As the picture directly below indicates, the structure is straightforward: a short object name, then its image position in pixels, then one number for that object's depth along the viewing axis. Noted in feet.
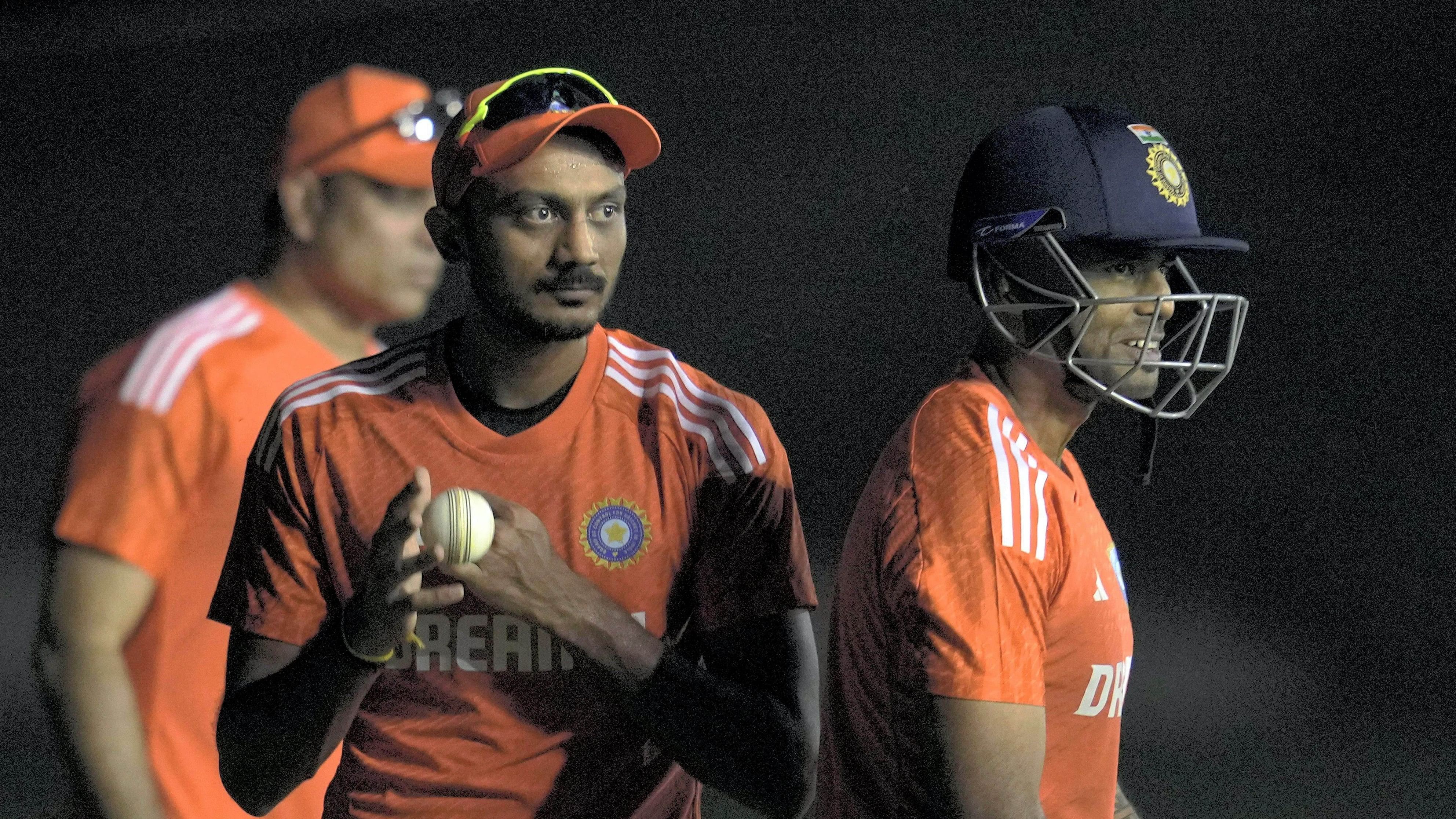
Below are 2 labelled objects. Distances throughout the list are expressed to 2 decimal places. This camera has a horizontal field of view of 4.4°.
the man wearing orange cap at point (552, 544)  70.94
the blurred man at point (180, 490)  72.64
